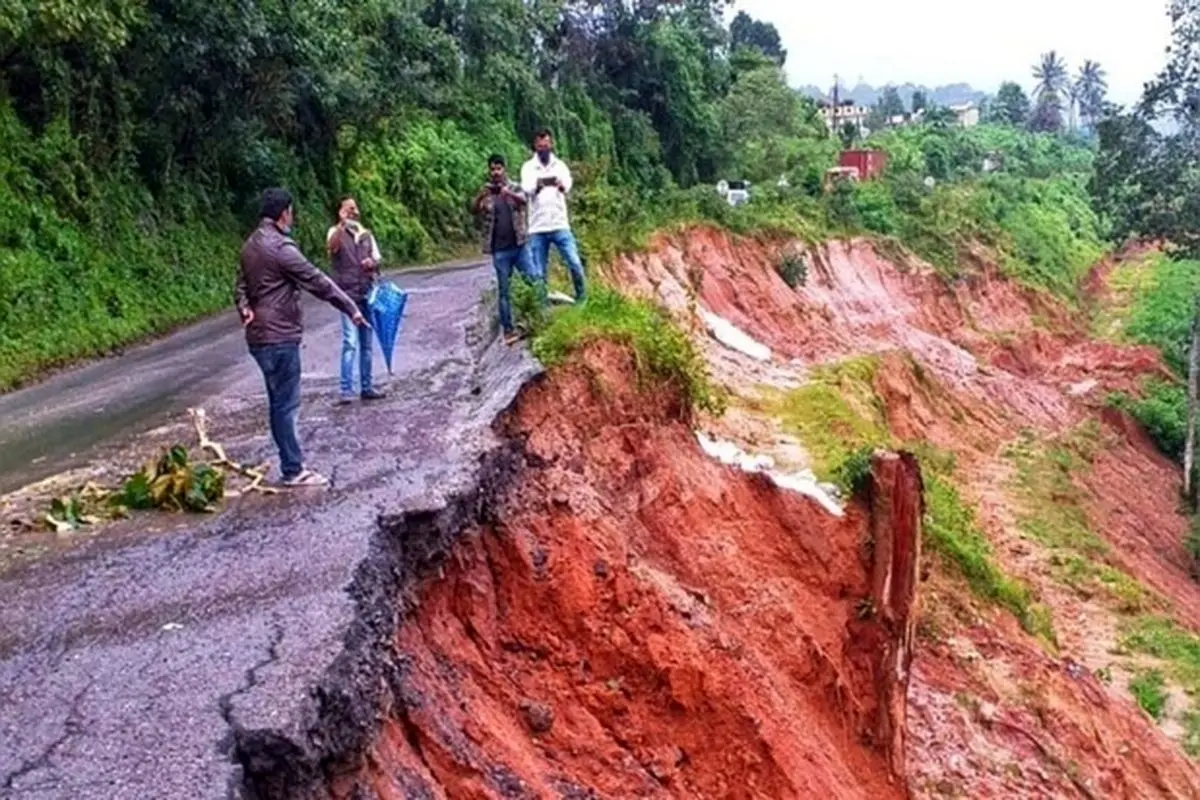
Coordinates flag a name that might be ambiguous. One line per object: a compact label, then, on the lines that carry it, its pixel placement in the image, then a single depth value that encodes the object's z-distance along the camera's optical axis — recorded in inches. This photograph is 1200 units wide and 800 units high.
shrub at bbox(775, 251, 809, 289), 1278.3
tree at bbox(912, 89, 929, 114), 4768.7
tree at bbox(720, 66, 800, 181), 1987.0
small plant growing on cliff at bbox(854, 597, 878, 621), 417.4
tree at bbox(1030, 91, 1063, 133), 4675.2
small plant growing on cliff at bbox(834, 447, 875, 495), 444.1
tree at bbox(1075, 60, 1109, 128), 4970.5
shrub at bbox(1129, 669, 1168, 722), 624.7
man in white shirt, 446.0
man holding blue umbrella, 423.5
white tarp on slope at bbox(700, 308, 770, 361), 930.7
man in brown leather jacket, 315.0
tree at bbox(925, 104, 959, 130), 3349.9
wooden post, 402.0
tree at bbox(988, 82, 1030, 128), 4751.5
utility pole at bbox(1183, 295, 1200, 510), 1106.7
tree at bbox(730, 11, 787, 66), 3469.5
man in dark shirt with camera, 443.8
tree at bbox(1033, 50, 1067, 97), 5128.0
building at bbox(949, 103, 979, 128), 5578.7
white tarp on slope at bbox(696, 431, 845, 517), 461.4
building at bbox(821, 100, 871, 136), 3542.8
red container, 2224.4
